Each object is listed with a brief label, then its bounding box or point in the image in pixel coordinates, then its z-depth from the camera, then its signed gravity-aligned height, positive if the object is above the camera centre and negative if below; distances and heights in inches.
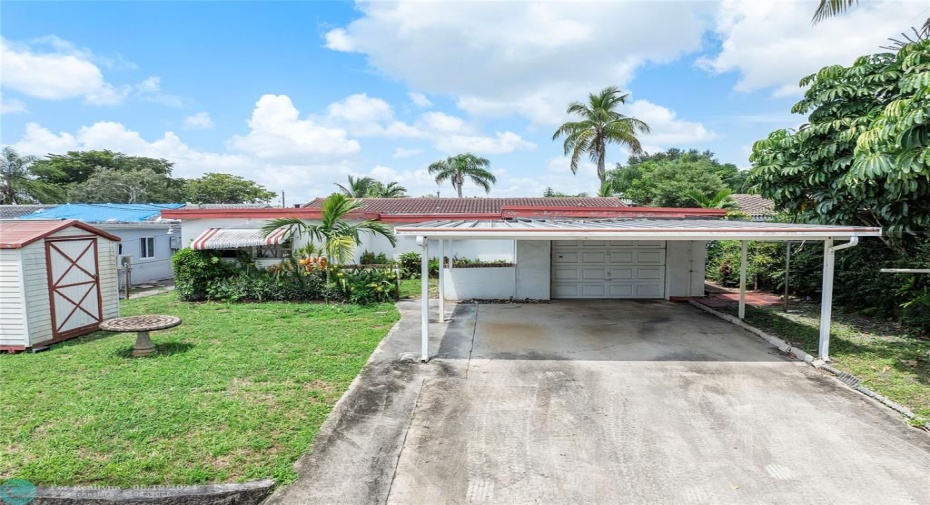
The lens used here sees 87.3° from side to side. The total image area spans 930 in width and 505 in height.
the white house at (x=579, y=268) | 523.2 -57.2
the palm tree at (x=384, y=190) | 1301.7 +68.9
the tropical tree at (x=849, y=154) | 289.3 +43.4
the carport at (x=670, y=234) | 272.1 -10.7
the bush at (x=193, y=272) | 510.3 -59.2
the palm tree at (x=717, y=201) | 787.4 +24.0
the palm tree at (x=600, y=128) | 1105.4 +200.0
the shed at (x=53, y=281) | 308.5 -44.8
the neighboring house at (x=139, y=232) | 662.5 -23.2
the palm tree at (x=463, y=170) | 1425.9 +133.4
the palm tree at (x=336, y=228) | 502.9 -13.1
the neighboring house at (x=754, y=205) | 993.9 +21.5
